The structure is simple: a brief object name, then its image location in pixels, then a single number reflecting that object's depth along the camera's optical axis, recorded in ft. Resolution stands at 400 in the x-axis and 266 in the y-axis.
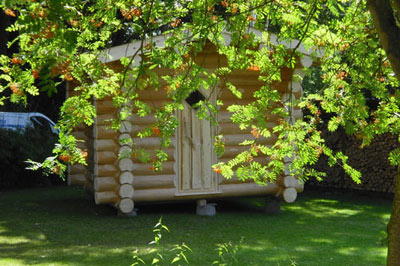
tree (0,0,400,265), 14.48
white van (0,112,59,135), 61.00
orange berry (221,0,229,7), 18.88
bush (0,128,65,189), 55.77
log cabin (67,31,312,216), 37.42
